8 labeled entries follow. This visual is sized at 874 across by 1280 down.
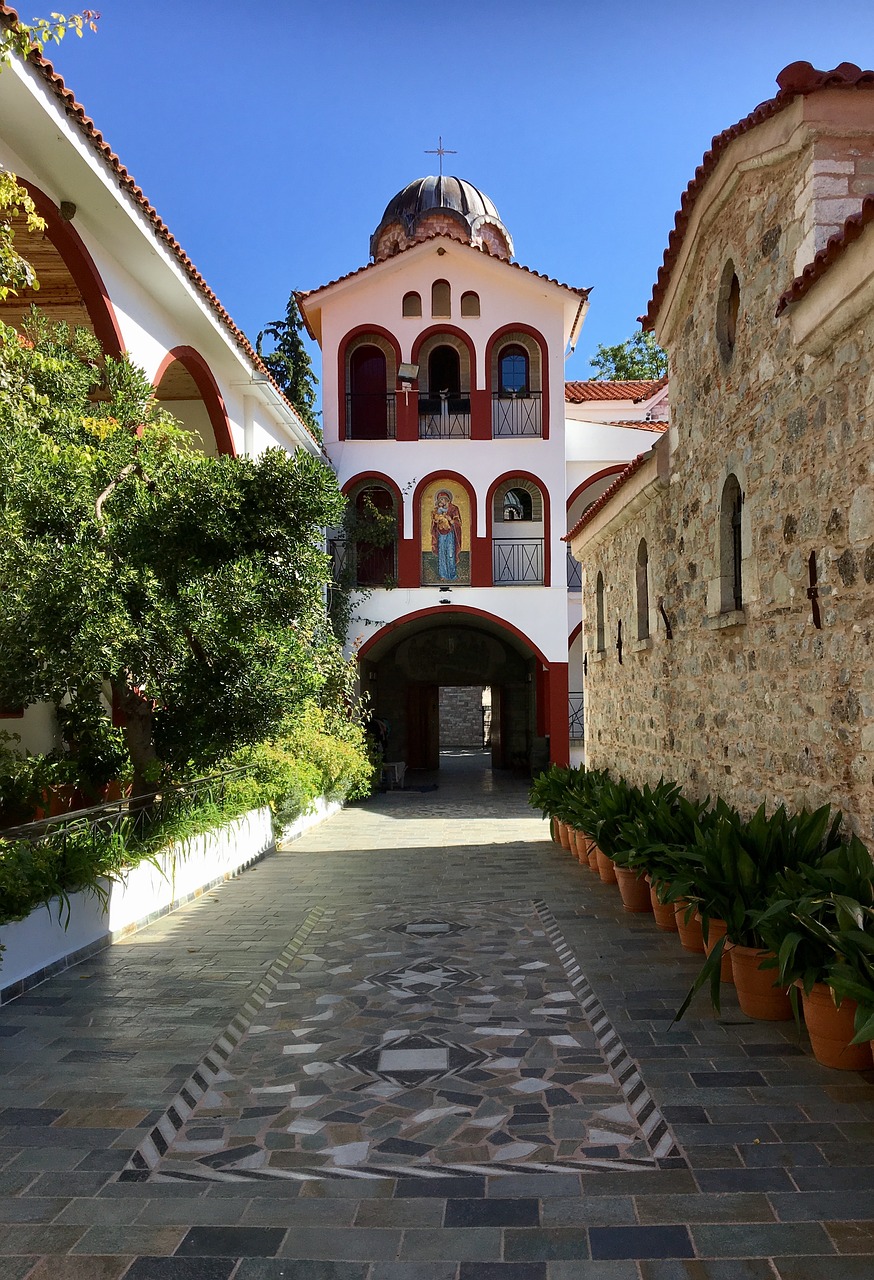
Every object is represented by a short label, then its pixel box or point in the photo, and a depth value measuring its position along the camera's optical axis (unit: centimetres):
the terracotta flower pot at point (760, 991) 480
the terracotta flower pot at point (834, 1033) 414
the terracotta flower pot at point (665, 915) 675
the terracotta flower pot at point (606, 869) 874
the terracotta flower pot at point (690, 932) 609
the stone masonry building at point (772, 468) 468
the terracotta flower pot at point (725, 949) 550
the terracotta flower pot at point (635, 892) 747
